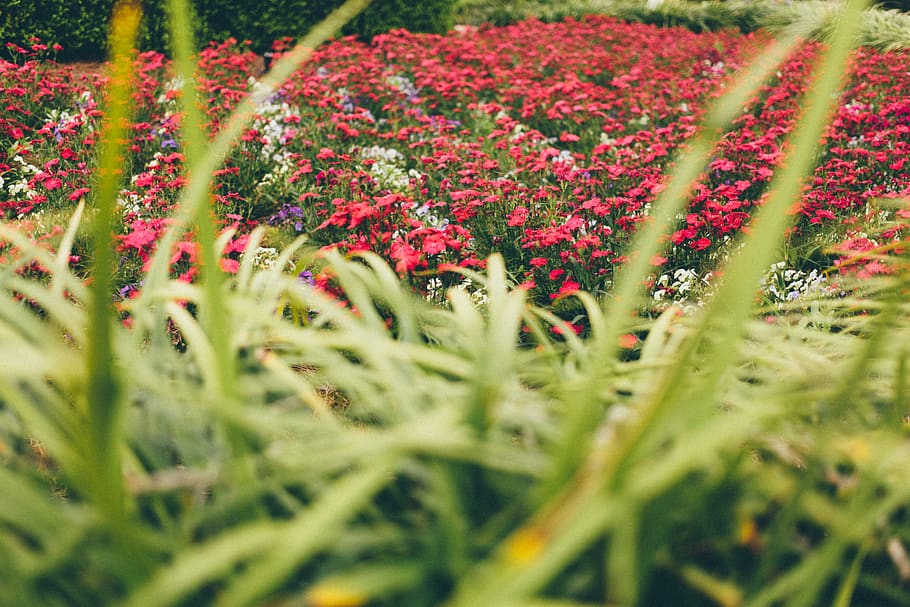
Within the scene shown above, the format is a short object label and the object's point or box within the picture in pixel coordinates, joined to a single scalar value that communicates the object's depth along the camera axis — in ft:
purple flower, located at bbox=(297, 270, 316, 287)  9.36
